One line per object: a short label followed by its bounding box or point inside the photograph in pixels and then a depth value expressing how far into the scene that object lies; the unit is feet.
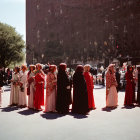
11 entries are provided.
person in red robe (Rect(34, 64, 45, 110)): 32.91
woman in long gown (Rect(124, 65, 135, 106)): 36.40
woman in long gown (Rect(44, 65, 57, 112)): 31.12
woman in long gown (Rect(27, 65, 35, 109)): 33.65
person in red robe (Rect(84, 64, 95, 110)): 33.70
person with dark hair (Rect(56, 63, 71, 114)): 30.19
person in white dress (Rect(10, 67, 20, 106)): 36.55
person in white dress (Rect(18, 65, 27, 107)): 35.81
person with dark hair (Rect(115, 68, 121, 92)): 42.84
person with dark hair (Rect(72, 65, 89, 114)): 29.91
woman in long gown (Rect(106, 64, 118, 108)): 34.94
